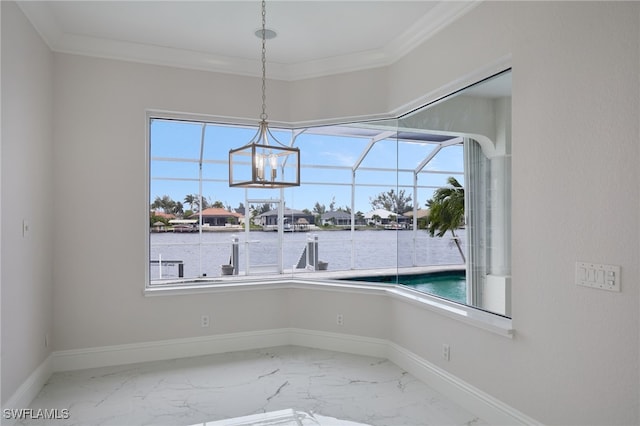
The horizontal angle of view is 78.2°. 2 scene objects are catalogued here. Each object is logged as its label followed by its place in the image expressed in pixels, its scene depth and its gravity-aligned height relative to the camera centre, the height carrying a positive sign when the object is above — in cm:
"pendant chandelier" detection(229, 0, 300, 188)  221 +33
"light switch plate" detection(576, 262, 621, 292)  180 -27
